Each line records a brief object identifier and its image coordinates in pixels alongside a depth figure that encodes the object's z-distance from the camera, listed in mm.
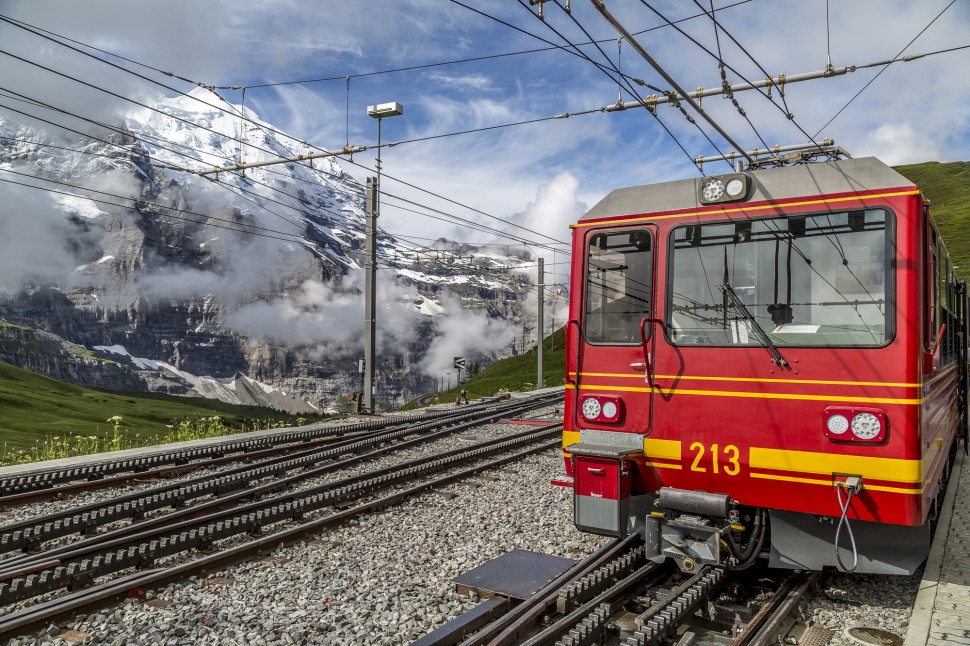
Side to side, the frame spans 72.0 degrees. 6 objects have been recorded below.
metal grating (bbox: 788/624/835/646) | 5238
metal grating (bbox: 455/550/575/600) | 6086
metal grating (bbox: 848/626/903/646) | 5211
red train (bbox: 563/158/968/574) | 5277
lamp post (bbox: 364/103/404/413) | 22922
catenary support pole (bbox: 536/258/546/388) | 39206
